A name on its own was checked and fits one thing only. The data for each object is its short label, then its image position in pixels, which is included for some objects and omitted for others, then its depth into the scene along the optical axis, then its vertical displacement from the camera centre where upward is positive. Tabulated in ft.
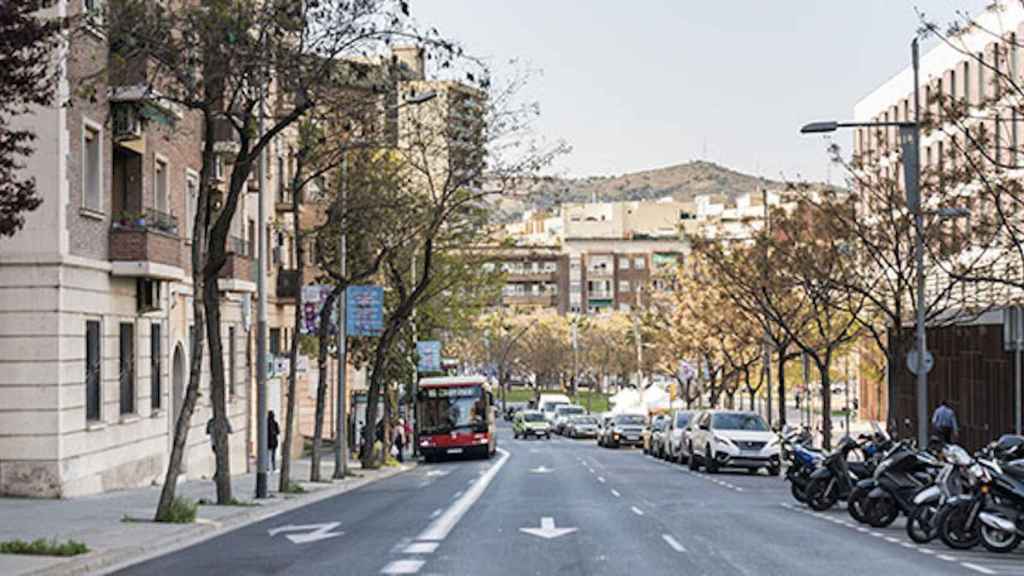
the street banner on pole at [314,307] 130.11 +3.26
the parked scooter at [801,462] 98.08 -7.19
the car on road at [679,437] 168.04 -10.14
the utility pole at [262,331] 106.83 +0.71
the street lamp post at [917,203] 107.45 +8.93
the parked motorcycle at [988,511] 65.57 -6.80
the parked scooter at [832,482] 92.43 -7.86
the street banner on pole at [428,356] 222.89 -1.93
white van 367.76 -13.66
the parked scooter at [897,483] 79.87 -6.83
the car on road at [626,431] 252.62 -13.59
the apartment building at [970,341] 151.33 -0.03
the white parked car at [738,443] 145.69 -8.98
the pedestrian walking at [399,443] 197.29 -12.06
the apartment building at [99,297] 96.12 +2.85
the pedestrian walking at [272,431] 148.46 -8.03
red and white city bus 201.46 -9.13
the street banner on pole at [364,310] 152.15 +2.90
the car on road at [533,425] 314.55 -15.82
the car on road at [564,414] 336.70 -14.81
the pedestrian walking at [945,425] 113.19 -5.76
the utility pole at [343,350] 134.31 -0.74
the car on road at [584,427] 321.32 -16.57
